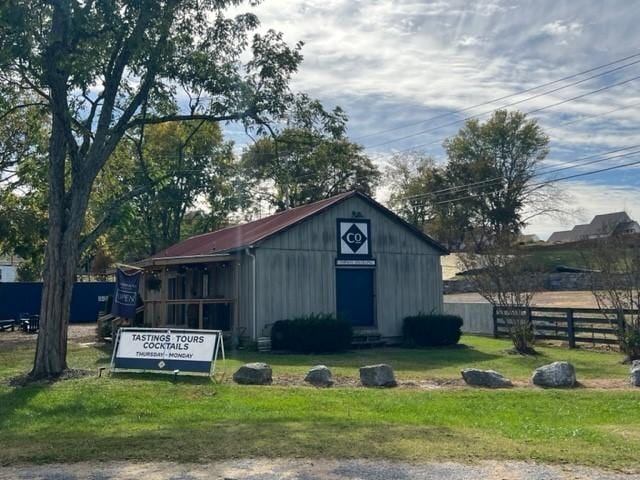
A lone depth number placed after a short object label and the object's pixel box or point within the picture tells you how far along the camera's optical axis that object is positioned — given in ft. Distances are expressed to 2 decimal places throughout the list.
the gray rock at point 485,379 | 39.86
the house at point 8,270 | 178.09
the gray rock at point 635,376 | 40.54
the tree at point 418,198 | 216.54
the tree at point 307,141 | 47.67
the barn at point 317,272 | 65.36
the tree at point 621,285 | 54.24
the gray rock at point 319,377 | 40.09
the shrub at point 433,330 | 69.67
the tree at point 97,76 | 39.42
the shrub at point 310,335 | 62.13
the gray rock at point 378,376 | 40.01
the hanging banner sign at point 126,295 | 65.67
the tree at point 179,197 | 122.01
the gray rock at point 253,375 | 40.11
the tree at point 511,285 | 62.08
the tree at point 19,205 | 91.30
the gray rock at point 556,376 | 40.01
